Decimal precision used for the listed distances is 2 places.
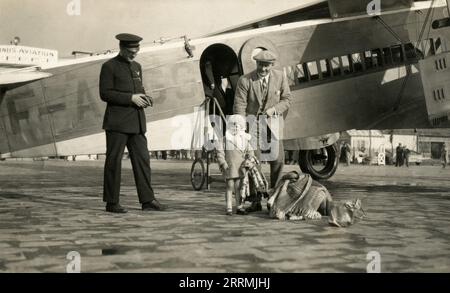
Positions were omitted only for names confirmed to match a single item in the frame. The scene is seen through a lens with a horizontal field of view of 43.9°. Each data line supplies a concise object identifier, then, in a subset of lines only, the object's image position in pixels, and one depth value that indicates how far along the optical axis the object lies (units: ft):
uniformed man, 21.91
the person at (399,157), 110.63
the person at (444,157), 101.78
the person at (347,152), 103.91
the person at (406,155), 112.94
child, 20.99
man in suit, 21.67
